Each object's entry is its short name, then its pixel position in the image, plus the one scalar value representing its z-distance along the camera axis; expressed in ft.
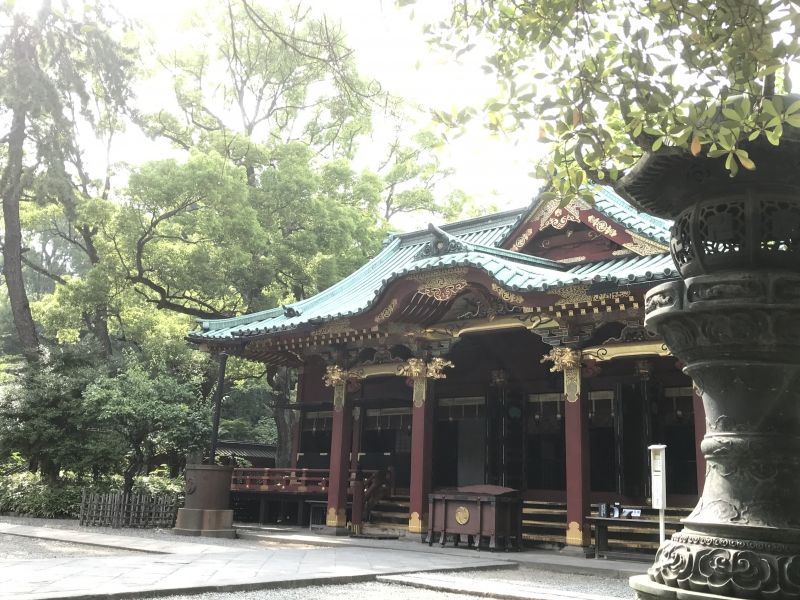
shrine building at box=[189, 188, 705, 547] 36.50
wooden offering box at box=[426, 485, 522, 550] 35.63
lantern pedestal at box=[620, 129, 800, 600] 9.87
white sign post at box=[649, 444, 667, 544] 27.27
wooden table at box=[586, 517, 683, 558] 33.91
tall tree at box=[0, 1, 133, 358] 51.88
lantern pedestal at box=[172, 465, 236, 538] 40.96
